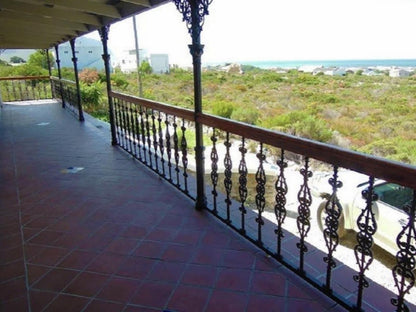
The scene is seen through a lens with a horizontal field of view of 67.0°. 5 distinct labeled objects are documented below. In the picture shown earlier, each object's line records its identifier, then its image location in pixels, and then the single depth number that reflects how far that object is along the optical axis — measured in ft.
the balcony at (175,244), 5.41
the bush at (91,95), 47.89
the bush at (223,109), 45.72
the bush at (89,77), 64.47
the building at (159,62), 155.12
